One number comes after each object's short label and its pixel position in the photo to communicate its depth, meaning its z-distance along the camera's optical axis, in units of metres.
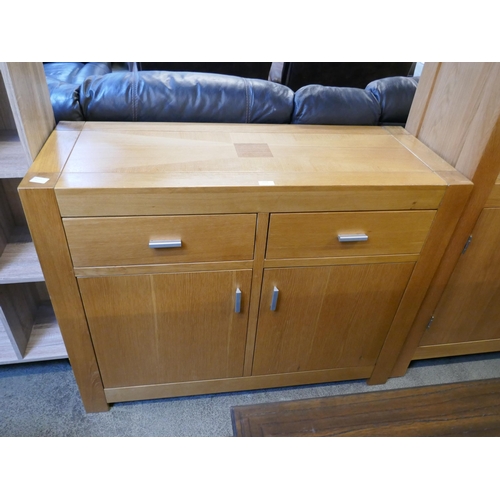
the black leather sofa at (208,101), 1.28
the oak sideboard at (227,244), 0.96
